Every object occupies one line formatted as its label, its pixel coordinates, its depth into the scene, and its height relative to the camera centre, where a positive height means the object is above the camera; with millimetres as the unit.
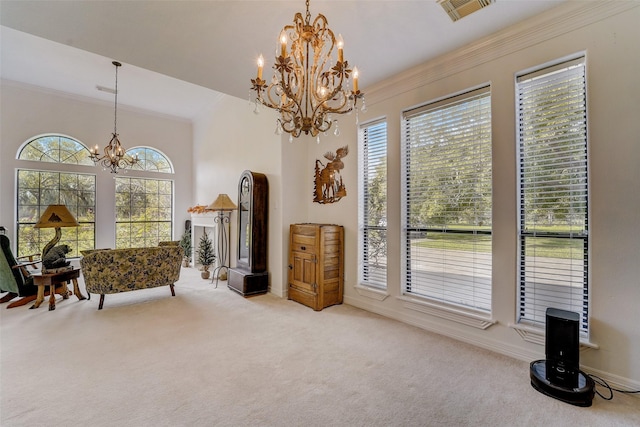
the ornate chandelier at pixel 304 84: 1691 +873
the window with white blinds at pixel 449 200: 2717 +150
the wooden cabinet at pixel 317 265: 3656 -708
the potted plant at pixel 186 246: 6692 -803
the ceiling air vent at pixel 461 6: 2111 +1635
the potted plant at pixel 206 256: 5565 -898
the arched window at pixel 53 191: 5410 +459
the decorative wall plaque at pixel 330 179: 3952 +522
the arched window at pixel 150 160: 6683 +1349
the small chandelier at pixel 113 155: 5133 +1093
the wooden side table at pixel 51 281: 3664 -928
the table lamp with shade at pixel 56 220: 4055 -108
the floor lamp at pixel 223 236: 5189 -469
